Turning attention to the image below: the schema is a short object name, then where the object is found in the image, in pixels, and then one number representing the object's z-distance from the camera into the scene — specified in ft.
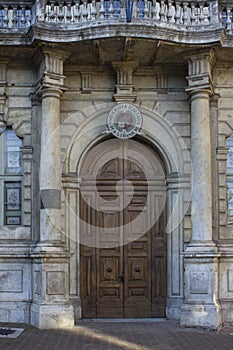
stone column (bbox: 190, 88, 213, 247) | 39.11
